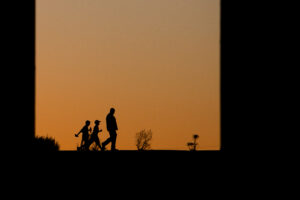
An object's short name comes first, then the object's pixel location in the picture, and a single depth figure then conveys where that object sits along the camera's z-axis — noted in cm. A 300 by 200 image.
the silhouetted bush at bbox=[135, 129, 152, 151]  7559
